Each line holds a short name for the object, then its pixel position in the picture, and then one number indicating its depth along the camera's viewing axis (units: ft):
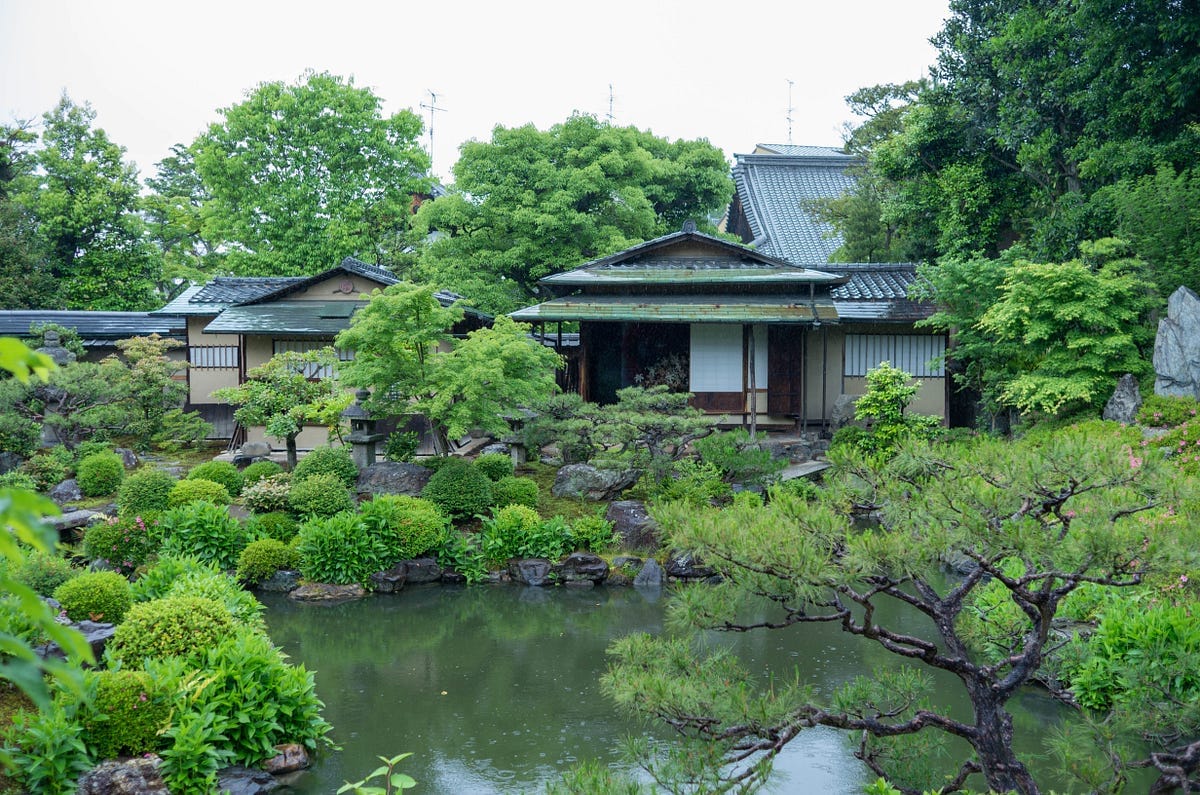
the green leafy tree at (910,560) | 14.25
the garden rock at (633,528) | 42.27
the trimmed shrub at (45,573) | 27.55
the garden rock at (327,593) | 38.04
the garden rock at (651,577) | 40.16
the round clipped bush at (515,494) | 43.52
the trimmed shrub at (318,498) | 41.27
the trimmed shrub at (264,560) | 38.47
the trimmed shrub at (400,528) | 39.37
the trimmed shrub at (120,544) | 37.76
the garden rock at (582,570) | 40.47
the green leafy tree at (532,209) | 69.51
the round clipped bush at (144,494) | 40.32
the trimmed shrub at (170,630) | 23.43
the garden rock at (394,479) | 44.27
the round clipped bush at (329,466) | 44.19
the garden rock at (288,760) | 22.39
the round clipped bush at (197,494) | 40.70
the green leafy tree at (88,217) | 81.20
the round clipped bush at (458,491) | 42.29
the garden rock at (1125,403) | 40.81
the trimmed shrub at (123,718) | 20.35
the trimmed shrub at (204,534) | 38.70
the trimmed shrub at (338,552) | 38.73
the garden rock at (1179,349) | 39.17
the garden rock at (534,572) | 40.47
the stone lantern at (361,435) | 46.34
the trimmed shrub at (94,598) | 26.76
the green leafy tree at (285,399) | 47.83
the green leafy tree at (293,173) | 79.20
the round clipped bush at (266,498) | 41.73
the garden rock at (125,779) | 19.76
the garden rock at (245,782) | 20.98
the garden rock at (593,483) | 45.42
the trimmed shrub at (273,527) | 40.29
